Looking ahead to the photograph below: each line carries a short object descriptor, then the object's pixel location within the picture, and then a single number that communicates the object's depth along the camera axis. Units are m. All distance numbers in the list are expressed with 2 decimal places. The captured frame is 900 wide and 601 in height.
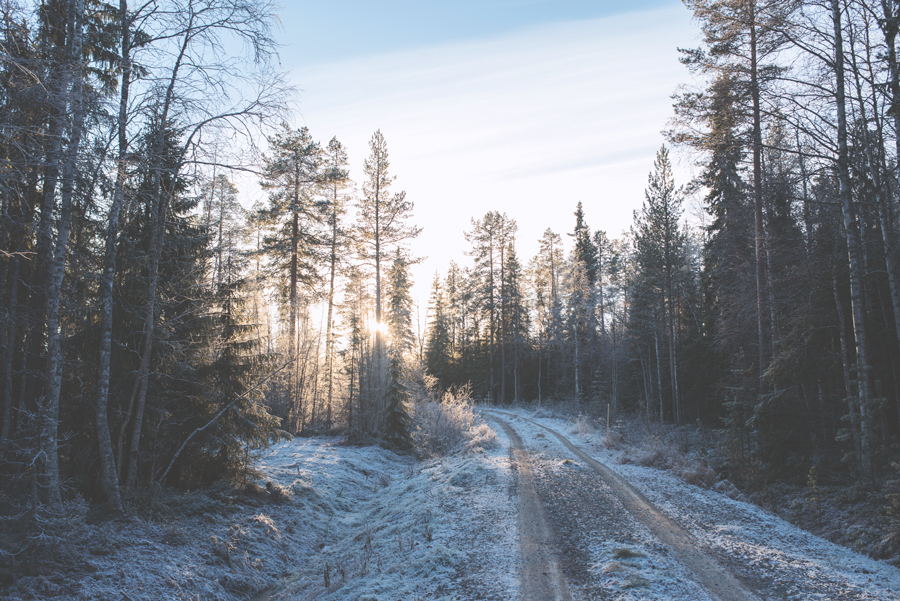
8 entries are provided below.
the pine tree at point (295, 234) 20.59
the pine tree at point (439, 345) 48.97
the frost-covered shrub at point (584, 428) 19.48
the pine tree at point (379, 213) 24.12
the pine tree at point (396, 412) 17.58
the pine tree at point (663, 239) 24.39
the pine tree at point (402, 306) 38.88
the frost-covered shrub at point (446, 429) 17.61
